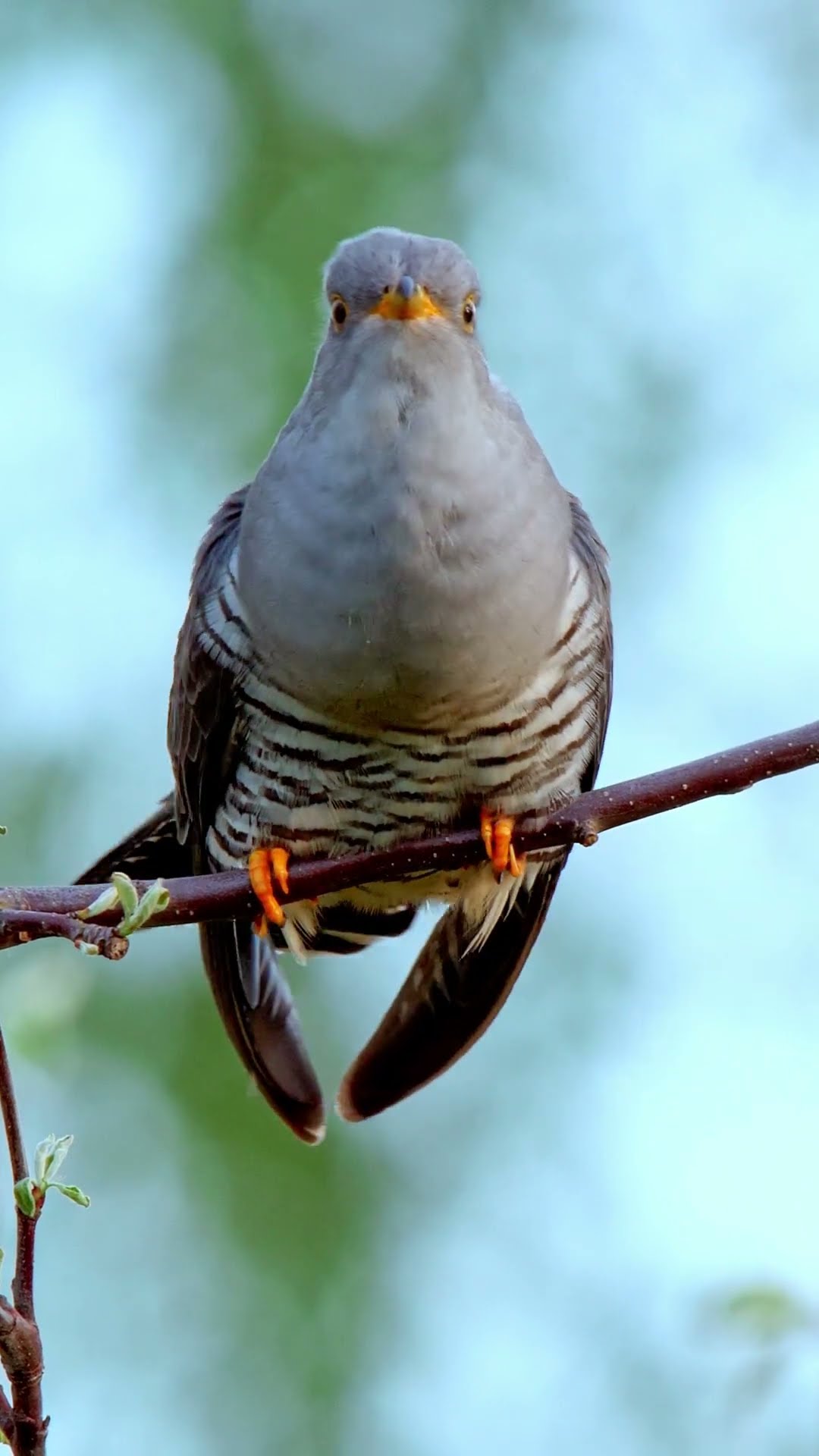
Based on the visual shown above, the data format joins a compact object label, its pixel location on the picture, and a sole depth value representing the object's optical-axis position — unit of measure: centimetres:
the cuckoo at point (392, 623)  576
